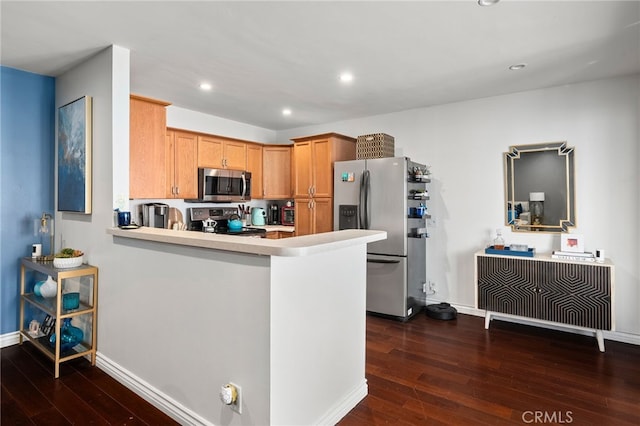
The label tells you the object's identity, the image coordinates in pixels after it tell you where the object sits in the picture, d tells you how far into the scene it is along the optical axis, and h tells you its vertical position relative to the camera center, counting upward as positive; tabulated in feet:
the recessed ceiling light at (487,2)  6.72 +4.07
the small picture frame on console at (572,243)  10.98 -0.96
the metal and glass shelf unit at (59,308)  8.46 -2.39
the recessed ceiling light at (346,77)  10.56 +4.24
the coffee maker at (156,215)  13.06 +0.04
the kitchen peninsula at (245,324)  5.48 -1.98
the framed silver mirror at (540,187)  11.65 +0.89
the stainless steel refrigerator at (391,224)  12.82 -0.37
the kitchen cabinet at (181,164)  13.71 +2.07
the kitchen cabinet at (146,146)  9.88 +2.02
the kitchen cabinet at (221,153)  14.79 +2.78
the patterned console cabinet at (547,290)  10.05 -2.39
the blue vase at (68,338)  9.05 -3.17
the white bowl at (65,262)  8.86 -1.16
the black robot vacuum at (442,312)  12.96 -3.66
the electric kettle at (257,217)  17.95 -0.09
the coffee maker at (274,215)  18.99 +0.00
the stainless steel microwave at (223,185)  14.69 +1.33
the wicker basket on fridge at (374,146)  13.81 +2.73
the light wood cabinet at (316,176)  15.10 +1.72
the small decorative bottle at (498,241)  12.13 -1.00
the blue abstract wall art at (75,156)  9.26 +1.69
